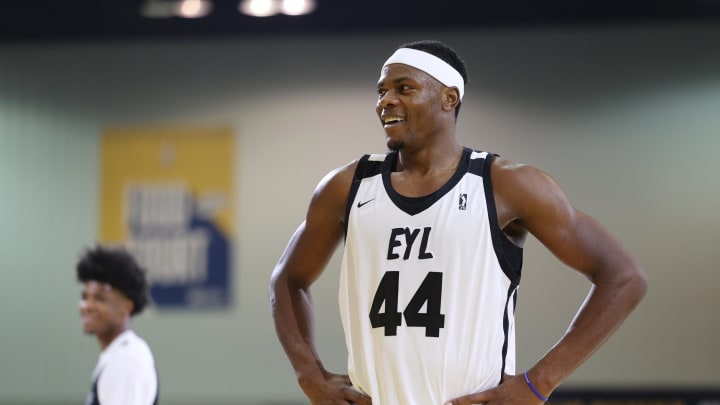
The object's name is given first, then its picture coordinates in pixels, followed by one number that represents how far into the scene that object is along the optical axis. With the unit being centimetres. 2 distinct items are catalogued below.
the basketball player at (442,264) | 529
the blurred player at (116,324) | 811
